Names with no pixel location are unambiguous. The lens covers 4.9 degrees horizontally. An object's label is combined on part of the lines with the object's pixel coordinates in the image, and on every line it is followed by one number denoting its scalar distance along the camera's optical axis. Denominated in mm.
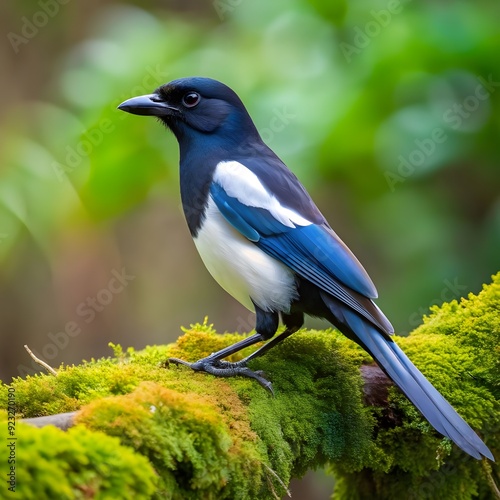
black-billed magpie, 4648
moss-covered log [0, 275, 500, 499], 4433
